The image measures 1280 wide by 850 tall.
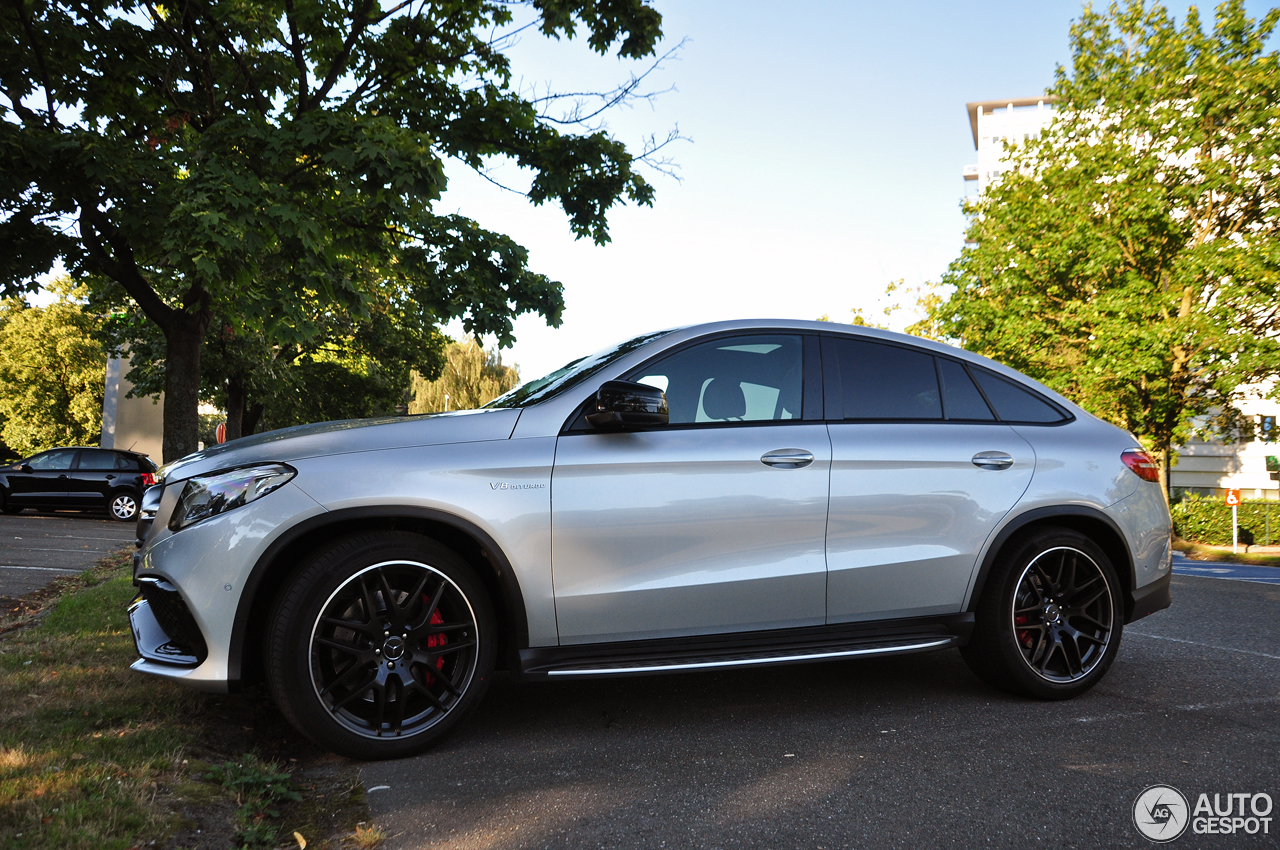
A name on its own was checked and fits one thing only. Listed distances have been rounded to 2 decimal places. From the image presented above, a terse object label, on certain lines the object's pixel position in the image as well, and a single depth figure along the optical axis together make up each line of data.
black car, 18.59
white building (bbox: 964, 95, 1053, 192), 71.06
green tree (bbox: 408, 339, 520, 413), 41.53
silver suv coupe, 3.52
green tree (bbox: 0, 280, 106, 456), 46.91
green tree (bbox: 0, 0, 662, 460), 9.75
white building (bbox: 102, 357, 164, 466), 34.06
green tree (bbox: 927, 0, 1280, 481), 22.95
